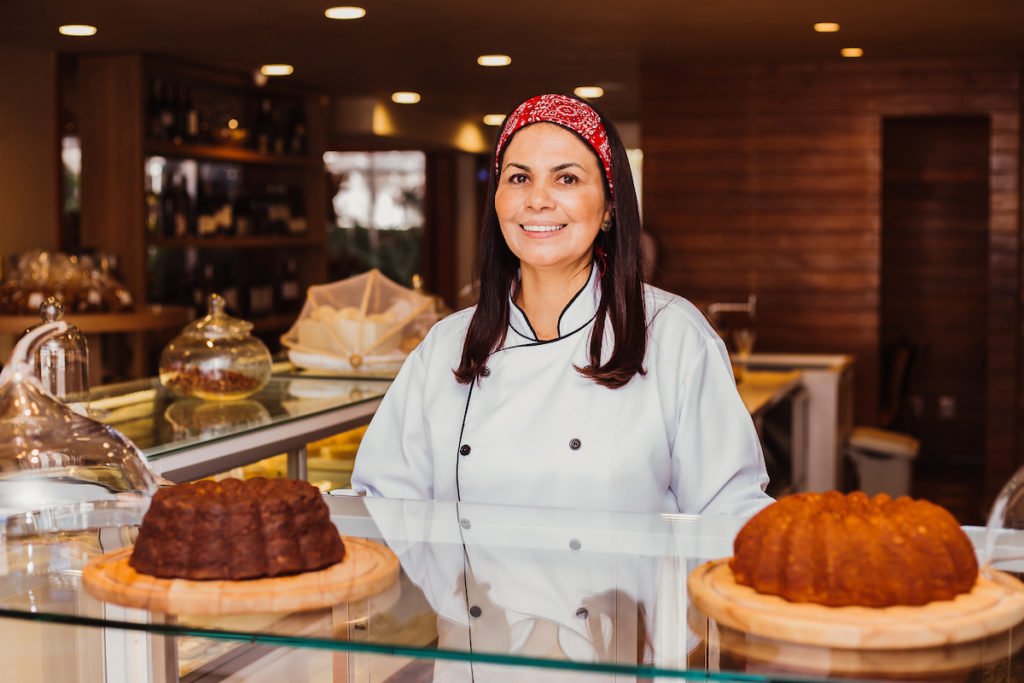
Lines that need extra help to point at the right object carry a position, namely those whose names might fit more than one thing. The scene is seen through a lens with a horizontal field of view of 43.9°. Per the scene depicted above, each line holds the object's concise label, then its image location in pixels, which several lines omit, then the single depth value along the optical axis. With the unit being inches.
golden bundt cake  40.6
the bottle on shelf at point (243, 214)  319.3
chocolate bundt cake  45.5
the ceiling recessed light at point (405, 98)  333.2
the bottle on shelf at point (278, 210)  330.6
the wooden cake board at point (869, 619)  38.6
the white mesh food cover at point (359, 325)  139.1
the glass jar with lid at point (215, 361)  117.1
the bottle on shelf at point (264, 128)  320.5
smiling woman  73.9
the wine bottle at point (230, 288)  321.1
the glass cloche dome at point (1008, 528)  47.3
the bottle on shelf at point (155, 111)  279.0
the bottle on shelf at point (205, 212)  299.3
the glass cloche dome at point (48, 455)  60.0
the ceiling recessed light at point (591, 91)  319.0
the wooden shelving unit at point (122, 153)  267.0
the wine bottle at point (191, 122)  290.4
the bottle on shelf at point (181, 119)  289.0
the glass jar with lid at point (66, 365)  91.8
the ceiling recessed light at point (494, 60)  262.5
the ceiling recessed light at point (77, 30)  229.0
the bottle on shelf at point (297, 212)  340.5
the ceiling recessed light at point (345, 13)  204.8
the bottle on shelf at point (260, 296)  326.6
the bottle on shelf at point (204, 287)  306.8
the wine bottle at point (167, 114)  282.5
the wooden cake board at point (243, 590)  43.1
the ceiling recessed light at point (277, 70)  283.4
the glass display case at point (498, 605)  39.1
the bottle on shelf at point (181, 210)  293.1
